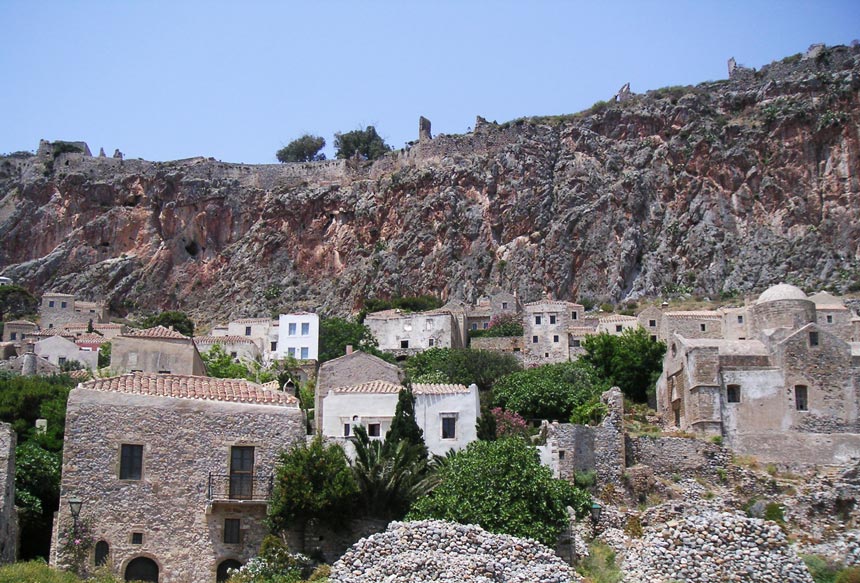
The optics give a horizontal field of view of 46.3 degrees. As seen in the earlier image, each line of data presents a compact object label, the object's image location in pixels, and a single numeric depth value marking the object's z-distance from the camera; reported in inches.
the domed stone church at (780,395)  1551.4
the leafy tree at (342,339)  2564.0
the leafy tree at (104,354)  2493.8
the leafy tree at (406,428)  1306.6
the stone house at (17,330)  3041.3
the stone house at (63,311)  3326.8
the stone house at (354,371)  1696.6
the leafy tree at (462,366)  2082.9
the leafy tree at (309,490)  1109.7
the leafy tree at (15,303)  3464.6
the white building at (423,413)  1411.2
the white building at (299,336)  2647.6
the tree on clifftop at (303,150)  4623.5
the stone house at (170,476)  1099.9
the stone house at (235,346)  2603.3
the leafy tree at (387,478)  1174.3
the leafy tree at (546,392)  1806.1
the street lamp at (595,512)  1259.7
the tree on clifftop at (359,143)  4456.2
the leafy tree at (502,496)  1119.6
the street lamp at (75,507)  1083.3
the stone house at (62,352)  2487.7
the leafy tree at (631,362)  2030.0
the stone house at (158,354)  1727.4
